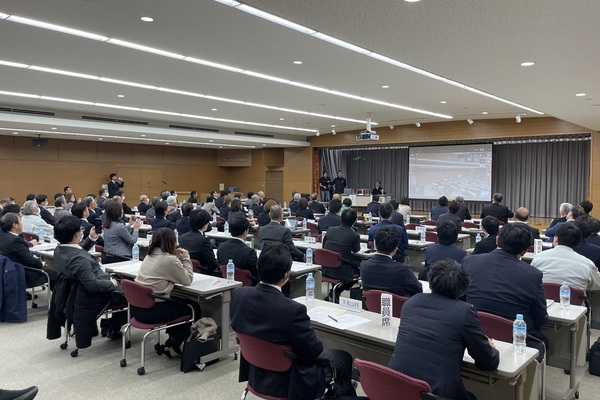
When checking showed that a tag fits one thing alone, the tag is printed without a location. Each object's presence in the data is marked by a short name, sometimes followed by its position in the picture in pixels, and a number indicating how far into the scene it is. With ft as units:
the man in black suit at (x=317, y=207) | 41.63
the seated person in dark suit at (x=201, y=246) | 17.44
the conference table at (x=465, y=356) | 8.08
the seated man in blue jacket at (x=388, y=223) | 20.37
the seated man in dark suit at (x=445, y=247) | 15.21
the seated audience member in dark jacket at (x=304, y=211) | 35.32
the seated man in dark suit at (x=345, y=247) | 19.19
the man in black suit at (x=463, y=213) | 32.37
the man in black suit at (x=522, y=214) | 23.53
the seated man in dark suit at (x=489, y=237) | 17.02
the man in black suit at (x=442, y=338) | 7.18
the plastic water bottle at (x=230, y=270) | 15.21
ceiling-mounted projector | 43.83
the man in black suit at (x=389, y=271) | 12.40
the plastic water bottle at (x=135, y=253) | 18.77
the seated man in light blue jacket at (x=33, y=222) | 25.02
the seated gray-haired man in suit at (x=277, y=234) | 19.44
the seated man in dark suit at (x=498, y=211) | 28.94
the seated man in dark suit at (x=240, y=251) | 16.11
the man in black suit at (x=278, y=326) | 8.33
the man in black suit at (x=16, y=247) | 17.78
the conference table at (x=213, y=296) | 13.50
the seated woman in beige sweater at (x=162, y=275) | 13.29
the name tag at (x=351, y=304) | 11.32
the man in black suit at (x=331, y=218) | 26.53
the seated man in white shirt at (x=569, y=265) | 13.07
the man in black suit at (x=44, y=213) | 29.27
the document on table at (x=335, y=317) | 10.10
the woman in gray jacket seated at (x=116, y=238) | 19.25
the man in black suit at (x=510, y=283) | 10.11
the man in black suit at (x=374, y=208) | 38.78
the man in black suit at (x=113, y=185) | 56.03
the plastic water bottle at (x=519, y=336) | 8.59
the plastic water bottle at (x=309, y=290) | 12.31
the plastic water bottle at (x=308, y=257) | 18.07
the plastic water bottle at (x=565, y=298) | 11.44
